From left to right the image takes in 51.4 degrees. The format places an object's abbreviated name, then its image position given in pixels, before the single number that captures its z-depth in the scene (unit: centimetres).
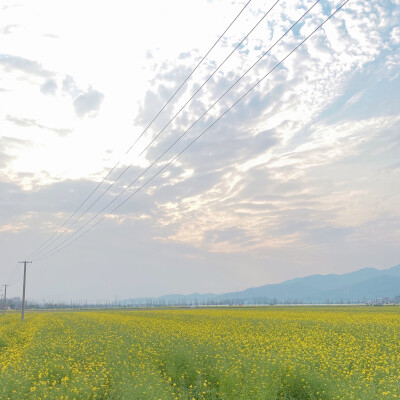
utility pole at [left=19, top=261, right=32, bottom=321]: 7957
